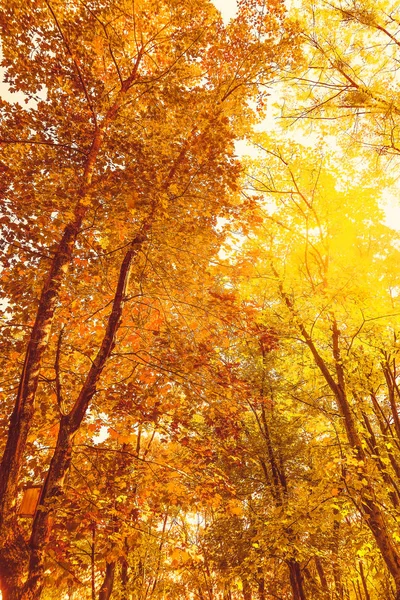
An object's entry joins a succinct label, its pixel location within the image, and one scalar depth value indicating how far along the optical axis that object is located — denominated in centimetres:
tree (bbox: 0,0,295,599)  445
